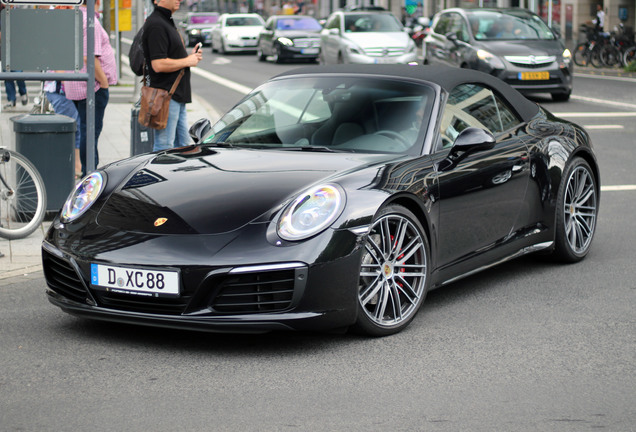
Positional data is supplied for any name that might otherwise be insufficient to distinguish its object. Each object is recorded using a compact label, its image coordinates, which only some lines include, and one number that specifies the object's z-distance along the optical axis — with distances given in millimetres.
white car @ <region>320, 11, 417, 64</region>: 24766
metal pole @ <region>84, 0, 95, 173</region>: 7934
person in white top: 32250
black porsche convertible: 4914
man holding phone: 8883
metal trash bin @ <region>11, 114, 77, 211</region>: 8578
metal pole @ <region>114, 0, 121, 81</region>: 23766
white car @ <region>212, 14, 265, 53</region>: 40906
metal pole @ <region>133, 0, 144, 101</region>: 18436
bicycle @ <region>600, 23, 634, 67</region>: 29938
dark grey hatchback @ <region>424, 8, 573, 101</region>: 18969
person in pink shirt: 9922
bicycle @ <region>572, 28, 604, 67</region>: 30578
